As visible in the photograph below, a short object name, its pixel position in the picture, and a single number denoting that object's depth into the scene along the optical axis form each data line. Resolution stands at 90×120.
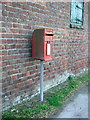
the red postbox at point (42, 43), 2.61
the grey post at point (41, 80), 2.76
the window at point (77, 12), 4.10
